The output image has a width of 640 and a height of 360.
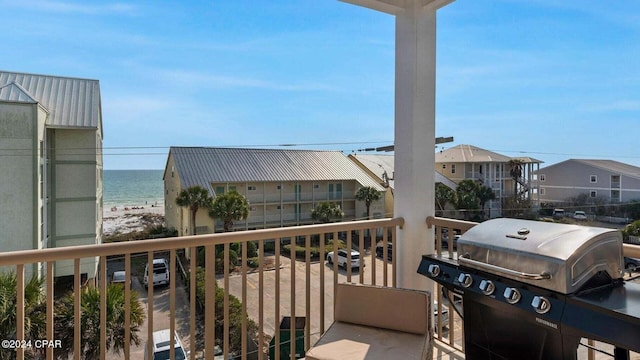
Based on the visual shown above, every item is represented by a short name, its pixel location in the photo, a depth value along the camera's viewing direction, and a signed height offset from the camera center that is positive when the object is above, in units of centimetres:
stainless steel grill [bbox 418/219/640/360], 115 -44
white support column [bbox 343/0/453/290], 247 +36
